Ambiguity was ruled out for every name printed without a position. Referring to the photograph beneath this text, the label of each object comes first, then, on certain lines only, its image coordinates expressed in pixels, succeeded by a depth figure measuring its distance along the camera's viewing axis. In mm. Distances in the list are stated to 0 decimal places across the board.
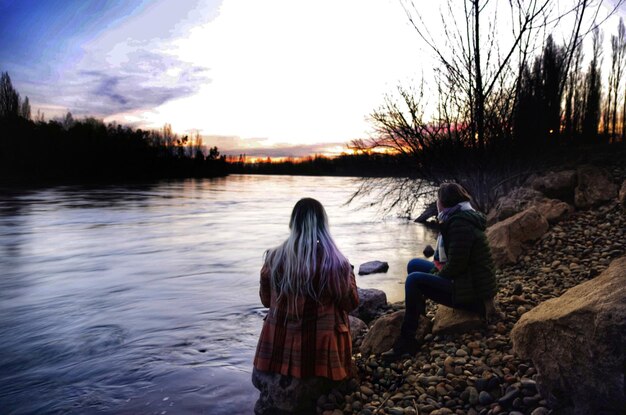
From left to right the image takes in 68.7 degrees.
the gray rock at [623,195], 5883
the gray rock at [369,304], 7105
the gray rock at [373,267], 11411
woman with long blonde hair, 3793
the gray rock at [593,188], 8685
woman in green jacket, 4363
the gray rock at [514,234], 7571
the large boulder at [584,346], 2713
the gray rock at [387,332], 4984
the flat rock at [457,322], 4676
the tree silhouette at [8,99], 71938
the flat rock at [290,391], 4000
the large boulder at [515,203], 10109
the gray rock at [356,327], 6034
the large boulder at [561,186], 10008
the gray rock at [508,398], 3422
